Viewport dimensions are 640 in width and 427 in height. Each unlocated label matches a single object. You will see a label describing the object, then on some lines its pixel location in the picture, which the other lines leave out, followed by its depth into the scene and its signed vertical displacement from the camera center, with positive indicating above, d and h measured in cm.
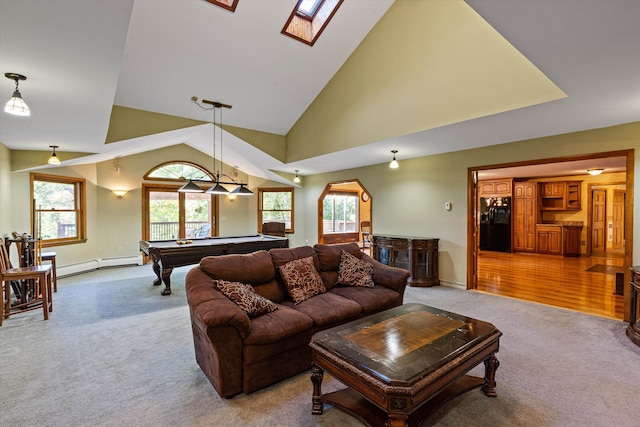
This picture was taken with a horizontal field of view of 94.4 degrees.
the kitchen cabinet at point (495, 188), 930 +67
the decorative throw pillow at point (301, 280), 305 -75
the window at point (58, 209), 580 +1
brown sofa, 213 -93
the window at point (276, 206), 905 +10
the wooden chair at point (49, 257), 446 -81
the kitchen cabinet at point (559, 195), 862 +40
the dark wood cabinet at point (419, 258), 535 -90
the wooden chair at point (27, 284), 368 -102
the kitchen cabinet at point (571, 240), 825 -88
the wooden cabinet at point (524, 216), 893 -23
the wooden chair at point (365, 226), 1141 -67
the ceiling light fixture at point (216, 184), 500 +44
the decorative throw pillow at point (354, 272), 349 -76
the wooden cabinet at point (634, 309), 304 -108
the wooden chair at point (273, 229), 743 -50
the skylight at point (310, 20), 427 +284
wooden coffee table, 156 -89
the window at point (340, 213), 1176 -16
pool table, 466 -68
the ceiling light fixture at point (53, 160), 462 +77
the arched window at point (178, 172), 770 +101
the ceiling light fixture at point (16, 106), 228 +80
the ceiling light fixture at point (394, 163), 529 +82
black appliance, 923 -48
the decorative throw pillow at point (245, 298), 247 -76
